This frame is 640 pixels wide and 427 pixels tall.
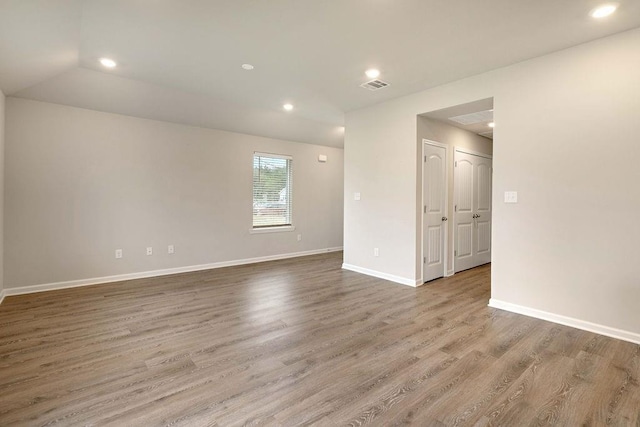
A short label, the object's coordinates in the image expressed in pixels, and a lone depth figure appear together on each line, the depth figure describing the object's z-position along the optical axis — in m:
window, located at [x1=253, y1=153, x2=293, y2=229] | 6.10
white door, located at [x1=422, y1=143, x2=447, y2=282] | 4.44
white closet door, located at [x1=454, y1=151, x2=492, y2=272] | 5.07
